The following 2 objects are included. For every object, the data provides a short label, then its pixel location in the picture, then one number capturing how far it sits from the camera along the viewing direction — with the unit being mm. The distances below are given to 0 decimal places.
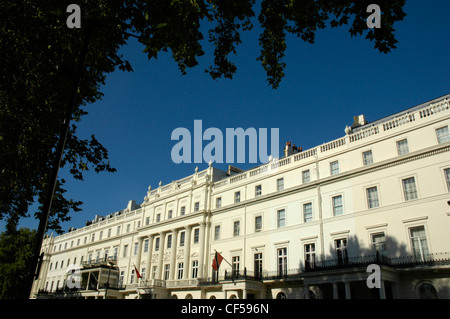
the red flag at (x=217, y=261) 31250
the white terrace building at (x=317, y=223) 22953
